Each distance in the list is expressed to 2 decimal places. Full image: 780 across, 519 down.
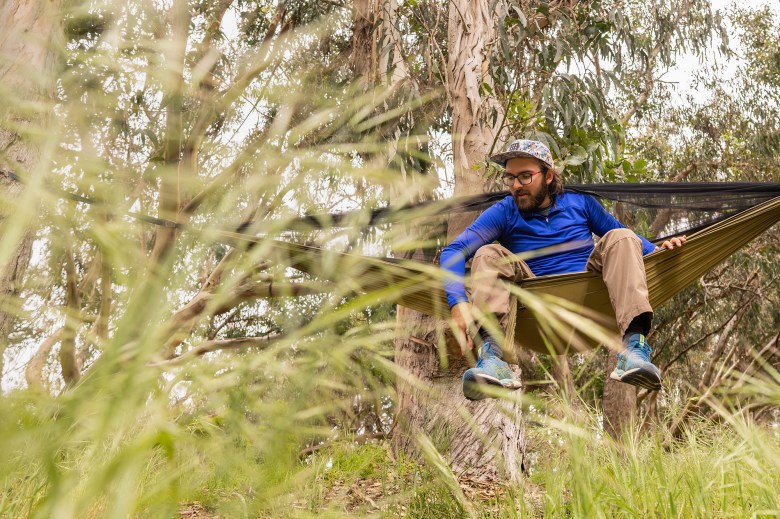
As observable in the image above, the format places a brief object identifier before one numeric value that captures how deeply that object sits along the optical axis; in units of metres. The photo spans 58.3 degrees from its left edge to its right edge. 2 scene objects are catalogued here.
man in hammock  1.67
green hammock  1.86
